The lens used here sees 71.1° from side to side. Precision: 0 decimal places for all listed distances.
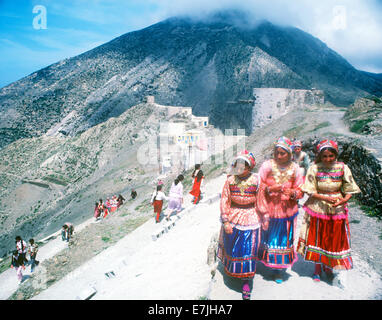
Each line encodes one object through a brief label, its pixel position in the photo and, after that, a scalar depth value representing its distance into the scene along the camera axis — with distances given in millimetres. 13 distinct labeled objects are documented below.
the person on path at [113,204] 13584
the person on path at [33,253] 9109
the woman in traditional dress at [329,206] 3156
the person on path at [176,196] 7488
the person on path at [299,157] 5523
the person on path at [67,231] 11463
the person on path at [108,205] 13816
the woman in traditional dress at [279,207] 3266
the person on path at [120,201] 13766
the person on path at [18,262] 8281
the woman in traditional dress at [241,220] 3164
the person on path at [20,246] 8231
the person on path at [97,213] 13164
